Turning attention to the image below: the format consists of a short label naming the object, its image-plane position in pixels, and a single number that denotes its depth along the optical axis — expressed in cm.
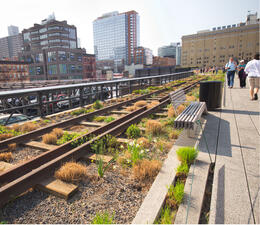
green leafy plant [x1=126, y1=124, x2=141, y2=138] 504
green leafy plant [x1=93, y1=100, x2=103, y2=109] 941
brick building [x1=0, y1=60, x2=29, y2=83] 9450
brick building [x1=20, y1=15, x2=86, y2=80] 9305
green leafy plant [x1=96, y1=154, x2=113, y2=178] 312
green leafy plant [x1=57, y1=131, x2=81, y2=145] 470
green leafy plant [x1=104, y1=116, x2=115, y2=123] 663
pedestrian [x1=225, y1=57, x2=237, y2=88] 1256
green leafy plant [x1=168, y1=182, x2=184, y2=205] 241
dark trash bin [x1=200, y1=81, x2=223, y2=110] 729
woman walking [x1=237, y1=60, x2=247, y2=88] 1289
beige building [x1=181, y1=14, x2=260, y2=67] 12412
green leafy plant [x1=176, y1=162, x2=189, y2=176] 305
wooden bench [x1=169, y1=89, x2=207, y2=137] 403
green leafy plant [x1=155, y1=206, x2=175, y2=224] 210
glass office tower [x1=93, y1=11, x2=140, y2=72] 19475
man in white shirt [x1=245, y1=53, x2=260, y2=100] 871
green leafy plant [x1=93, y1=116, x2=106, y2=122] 707
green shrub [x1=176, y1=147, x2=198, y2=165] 331
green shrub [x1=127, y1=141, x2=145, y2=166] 342
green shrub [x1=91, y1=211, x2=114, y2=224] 206
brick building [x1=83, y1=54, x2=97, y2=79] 10375
